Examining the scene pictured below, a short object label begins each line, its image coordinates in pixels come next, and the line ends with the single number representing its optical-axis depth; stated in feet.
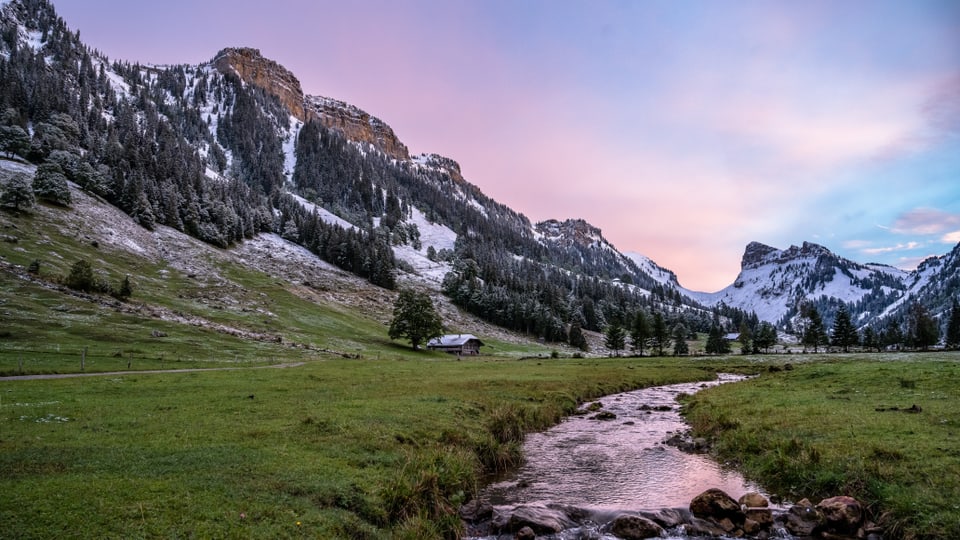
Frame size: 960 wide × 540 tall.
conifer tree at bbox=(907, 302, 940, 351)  416.87
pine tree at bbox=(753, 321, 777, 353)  460.55
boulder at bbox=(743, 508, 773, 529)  51.34
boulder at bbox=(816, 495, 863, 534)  48.37
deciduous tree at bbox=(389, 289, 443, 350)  337.93
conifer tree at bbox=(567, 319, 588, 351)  536.83
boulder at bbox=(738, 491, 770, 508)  55.62
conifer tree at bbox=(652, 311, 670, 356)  438.40
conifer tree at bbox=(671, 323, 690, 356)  455.63
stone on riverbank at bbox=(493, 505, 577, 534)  51.01
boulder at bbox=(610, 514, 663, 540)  50.41
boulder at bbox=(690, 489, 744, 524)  53.01
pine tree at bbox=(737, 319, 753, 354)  485.20
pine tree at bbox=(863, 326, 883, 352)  480.36
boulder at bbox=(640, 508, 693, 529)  52.70
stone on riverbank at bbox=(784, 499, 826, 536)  49.29
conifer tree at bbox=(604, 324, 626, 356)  438.40
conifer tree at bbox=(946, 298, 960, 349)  403.13
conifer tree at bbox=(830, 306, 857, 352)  449.15
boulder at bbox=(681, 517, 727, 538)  50.65
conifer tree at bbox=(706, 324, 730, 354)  462.19
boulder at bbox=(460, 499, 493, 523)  54.65
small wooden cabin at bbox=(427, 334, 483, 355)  380.99
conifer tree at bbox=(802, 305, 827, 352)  463.42
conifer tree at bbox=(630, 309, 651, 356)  431.02
